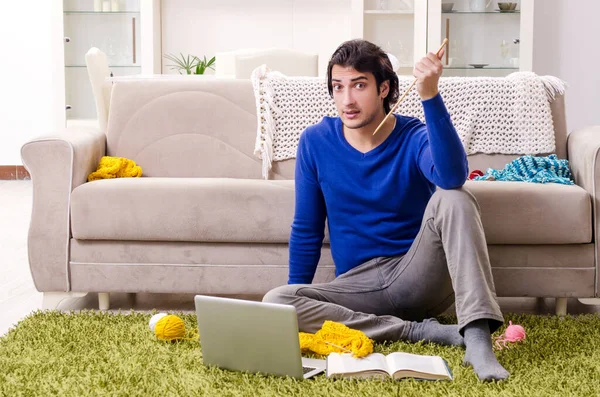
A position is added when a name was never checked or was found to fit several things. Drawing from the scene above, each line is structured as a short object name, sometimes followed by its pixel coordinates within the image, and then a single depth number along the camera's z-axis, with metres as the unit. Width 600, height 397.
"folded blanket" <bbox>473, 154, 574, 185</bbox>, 2.69
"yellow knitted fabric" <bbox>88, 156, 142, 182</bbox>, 2.81
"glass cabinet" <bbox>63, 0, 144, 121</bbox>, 5.74
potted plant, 5.78
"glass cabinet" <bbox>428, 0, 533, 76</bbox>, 5.16
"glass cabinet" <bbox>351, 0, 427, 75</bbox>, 5.40
